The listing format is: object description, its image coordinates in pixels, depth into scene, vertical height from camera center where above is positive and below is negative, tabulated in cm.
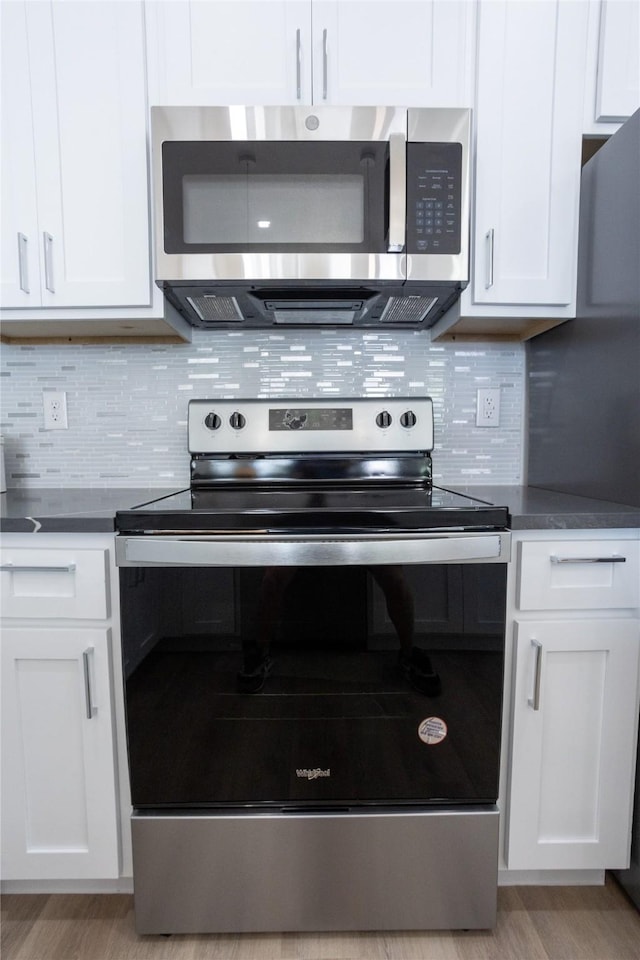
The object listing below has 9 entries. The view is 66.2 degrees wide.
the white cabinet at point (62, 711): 103 -60
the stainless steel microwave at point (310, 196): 113 +55
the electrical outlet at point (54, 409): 153 +7
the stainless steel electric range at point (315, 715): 99 -59
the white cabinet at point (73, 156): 119 +68
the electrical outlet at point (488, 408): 155 +7
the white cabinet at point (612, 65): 118 +89
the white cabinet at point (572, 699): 105 -58
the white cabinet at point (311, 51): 117 +90
